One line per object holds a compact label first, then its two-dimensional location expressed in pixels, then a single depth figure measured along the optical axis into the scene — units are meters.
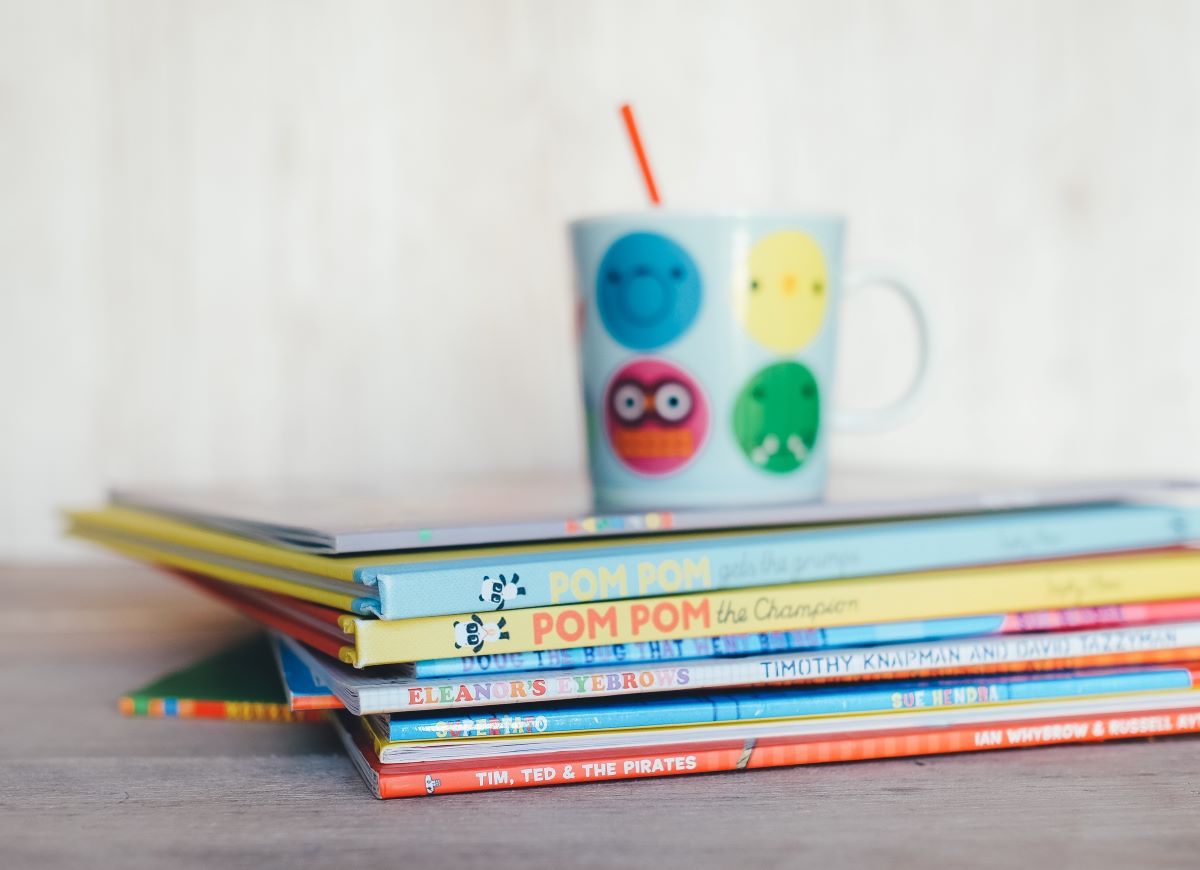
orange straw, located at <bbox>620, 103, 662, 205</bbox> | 0.61
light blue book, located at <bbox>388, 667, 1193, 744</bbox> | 0.45
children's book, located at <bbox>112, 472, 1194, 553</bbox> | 0.47
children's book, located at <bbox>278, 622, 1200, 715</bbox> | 0.44
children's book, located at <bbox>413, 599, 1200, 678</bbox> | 0.46
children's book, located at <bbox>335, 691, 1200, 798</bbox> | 0.45
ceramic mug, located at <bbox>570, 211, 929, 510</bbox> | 0.57
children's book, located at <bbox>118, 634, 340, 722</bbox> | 0.56
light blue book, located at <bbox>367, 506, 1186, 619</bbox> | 0.45
